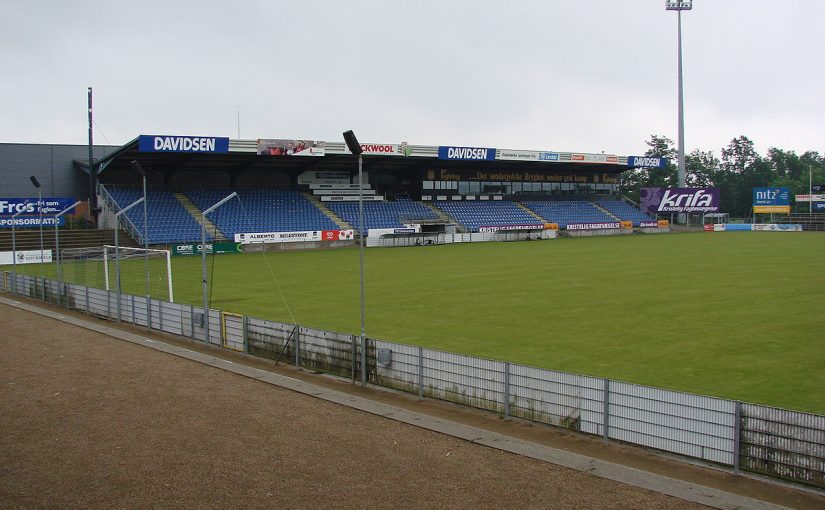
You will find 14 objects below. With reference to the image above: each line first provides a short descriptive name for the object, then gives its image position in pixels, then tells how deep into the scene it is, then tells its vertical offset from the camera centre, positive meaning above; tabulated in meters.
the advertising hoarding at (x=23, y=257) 49.44 -2.16
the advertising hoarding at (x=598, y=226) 84.56 -0.70
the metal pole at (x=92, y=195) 63.16 +2.95
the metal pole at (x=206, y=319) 20.70 -2.86
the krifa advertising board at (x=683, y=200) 92.94 +2.66
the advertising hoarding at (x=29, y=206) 59.06 +1.88
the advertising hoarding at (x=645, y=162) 92.19 +7.89
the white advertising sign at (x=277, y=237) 63.22 -1.18
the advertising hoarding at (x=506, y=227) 78.56 -0.72
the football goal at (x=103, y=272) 31.29 -2.36
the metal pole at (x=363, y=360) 15.38 -3.10
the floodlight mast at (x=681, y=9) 90.19 +27.76
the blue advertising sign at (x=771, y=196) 91.62 +2.97
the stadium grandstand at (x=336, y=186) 63.25 +4.32
